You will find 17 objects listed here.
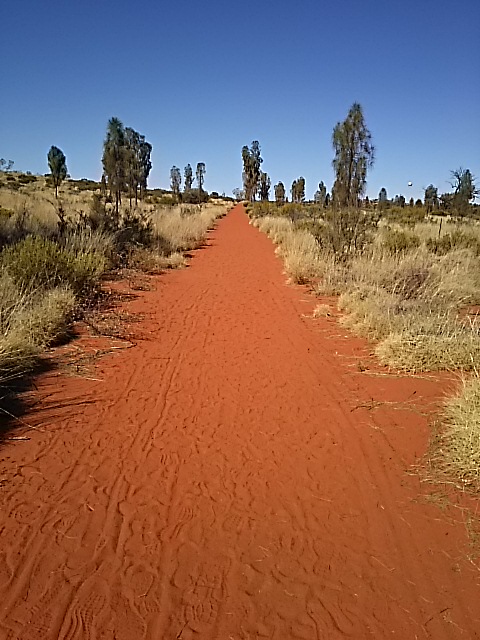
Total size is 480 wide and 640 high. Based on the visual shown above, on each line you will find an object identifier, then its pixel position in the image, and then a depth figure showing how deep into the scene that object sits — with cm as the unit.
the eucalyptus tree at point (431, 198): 4433
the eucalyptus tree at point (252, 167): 7762
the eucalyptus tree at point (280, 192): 7759
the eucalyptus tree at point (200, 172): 8188
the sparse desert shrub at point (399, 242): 1511
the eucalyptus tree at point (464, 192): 2740
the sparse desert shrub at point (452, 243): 1708
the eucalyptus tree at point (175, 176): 7969
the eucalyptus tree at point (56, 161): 4568
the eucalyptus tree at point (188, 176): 8098
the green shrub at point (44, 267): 927
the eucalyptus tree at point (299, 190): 7225
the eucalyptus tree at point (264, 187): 8199
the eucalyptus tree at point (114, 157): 2784
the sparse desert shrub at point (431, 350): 690
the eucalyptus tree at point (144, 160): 4591
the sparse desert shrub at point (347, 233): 1471
